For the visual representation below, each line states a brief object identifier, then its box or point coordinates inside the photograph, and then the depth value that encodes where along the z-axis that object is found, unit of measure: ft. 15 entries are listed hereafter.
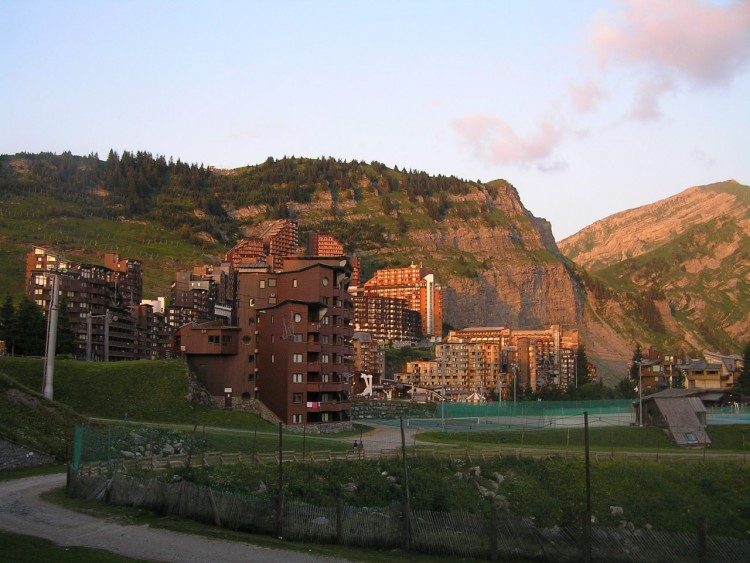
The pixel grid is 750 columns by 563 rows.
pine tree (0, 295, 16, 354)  285.84
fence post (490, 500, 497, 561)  83.46
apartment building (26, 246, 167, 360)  373.40
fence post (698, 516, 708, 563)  81.05
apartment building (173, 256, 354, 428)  237.45
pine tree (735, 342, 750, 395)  380.99
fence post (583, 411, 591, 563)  83.10
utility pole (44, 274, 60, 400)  173.37
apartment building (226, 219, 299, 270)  622.13
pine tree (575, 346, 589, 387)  603.43
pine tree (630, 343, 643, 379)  545.03
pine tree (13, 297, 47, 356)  284.82
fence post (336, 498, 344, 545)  84.71
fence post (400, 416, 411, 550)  84.74
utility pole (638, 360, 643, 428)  234.50
